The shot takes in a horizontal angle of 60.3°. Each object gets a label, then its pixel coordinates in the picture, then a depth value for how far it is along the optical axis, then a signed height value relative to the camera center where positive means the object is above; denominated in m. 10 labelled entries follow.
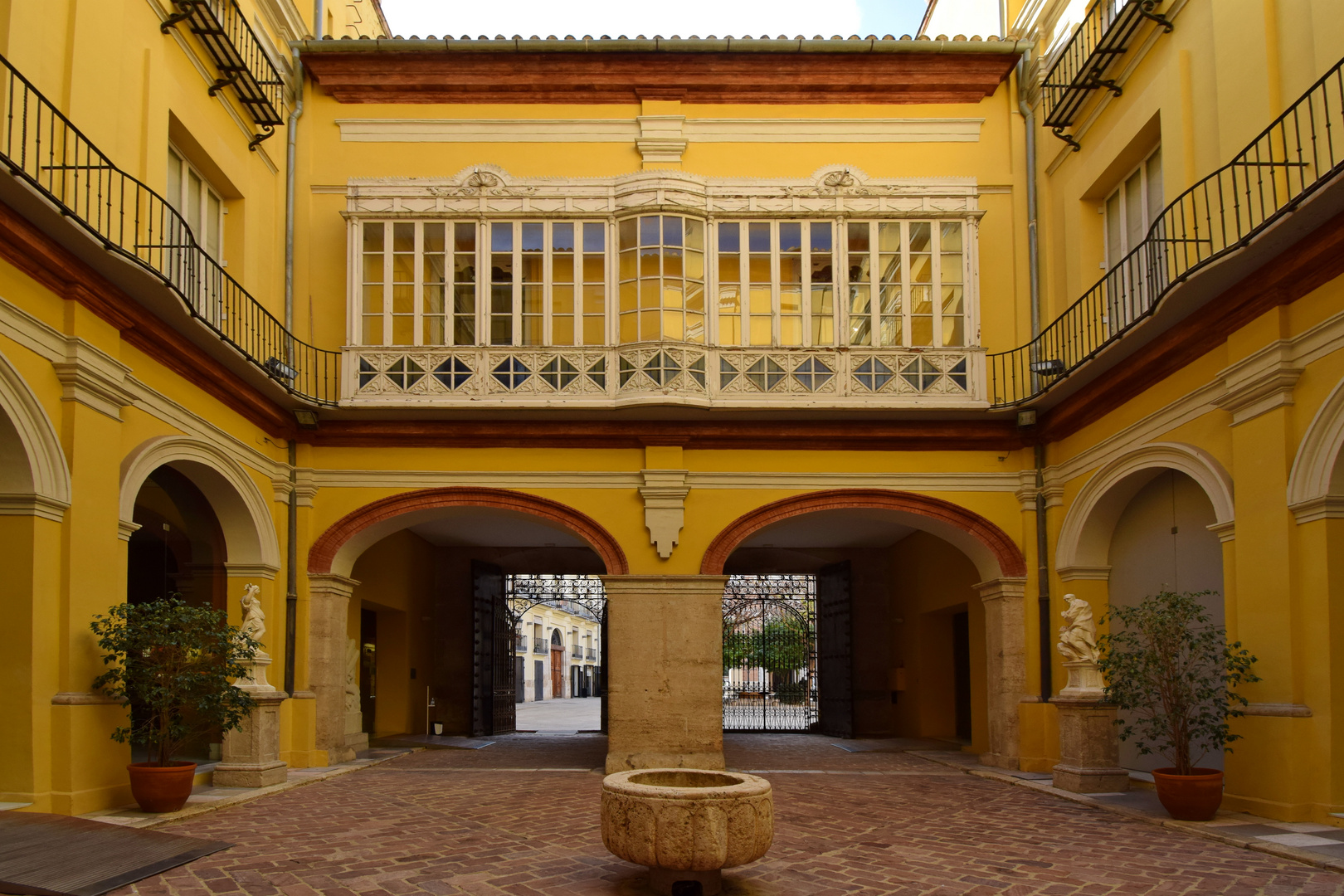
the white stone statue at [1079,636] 10.70 -0.81
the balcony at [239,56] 10.70 +4.99
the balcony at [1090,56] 10.77 +4.89
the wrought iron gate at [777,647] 20.30 -1.98
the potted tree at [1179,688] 8.45 -1.08
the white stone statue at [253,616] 11.12 -0.55
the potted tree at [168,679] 8.66 -0.91
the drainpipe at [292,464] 12.57 +1.06
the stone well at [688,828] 5.91 -1.41
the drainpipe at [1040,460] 12.54 +1.00
